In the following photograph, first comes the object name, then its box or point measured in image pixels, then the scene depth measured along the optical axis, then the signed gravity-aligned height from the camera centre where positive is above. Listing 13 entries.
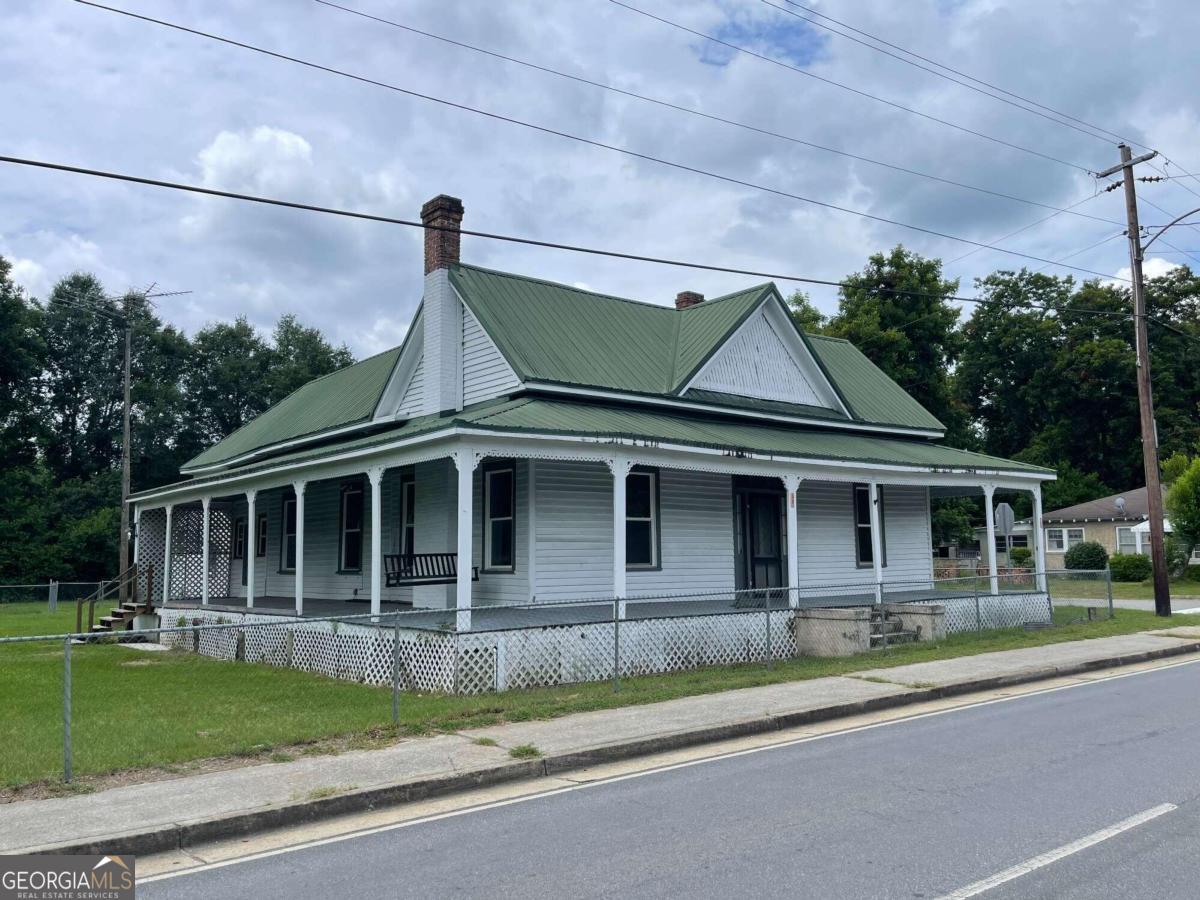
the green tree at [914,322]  43.75 +10.22
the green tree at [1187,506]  34.47 +1.24
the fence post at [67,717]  7.88 -1.30
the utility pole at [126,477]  36.56 +3.21
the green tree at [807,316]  46.75 +11.37
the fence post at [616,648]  12.48 -1.28
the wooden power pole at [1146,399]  23.30 +3.47
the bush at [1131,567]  37.97 -1.03
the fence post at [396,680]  10.28 -1.37
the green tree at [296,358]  62.19 +13.02
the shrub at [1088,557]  41.88 -0.68
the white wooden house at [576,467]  15.77 +1.47
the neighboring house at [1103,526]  44.31 +0.75
